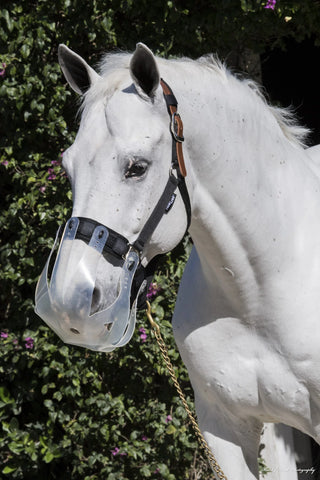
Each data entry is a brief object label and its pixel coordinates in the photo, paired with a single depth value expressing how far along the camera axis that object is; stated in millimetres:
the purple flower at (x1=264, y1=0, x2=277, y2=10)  7130
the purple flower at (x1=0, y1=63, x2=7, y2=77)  7075
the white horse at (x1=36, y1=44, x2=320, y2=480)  3645
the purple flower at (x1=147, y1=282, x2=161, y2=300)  7250
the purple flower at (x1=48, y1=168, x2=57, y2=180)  7184
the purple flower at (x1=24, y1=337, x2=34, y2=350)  7141
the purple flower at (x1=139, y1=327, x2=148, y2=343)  7129
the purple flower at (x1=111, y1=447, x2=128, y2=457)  7234
